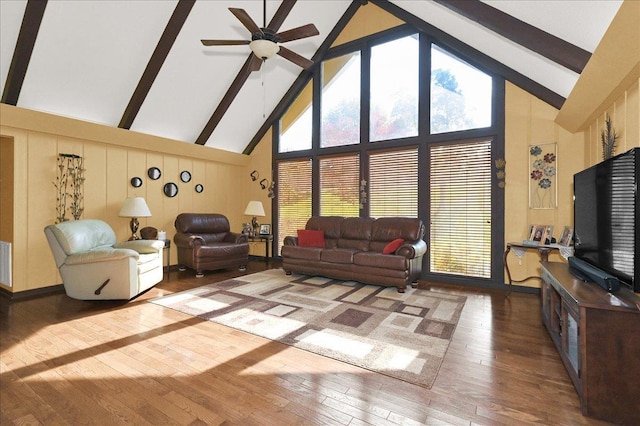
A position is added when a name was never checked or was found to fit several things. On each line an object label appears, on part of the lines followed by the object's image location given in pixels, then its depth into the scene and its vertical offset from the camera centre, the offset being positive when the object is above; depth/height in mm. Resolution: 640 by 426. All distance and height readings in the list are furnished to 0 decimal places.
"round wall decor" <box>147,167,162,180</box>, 5575 +704
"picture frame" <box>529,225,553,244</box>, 4066 -286
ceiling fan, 3154 +1899
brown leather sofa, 4270 -634
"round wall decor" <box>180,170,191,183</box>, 6148 +707
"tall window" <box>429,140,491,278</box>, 4730 +63
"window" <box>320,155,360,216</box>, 5969 +525
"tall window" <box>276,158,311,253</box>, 6586 +347
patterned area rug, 2393 -1134
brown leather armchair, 5215 -614
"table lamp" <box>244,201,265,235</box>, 6438 +42
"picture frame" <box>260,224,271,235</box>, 6926 -413
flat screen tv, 1766 -32
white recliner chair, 3512 -671
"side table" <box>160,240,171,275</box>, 5184 -731
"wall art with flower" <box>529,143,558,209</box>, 4273 +518
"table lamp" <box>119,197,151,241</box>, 4766 +38
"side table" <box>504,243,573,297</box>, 3500 -467
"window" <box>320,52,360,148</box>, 6039 +2265
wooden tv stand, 1679 -815
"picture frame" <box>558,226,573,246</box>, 3721 -304
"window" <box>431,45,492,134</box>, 4762 +1914
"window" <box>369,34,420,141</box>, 5391 +2261
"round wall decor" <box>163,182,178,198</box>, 5857 +418
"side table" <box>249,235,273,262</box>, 6539 -632
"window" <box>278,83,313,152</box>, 6613 +1948
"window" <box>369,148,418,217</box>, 5352 +521
